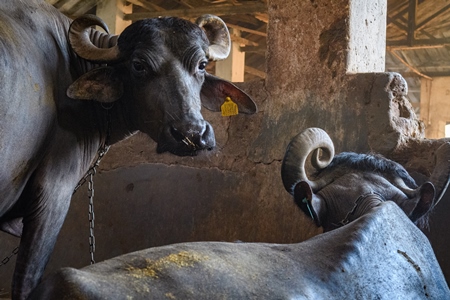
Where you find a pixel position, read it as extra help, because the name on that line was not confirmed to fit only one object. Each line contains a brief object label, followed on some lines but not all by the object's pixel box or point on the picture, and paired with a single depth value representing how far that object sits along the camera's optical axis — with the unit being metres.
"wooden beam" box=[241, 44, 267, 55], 14.78
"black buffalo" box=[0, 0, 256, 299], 3.89
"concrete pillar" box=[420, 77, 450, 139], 20.00
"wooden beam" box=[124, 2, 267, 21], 11.98
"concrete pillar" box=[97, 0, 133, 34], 12.41
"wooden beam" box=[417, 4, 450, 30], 16.12
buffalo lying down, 1.80
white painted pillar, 5.68
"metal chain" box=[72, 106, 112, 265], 4.46
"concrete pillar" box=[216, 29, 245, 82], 13.73
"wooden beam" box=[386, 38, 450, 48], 15.05
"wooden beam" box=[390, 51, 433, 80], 17.20
